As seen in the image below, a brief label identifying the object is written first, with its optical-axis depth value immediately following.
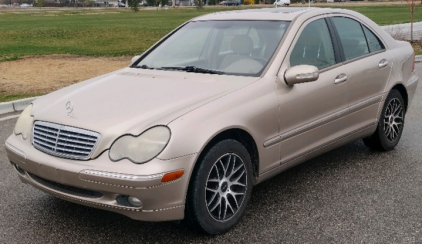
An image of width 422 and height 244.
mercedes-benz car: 3.39
